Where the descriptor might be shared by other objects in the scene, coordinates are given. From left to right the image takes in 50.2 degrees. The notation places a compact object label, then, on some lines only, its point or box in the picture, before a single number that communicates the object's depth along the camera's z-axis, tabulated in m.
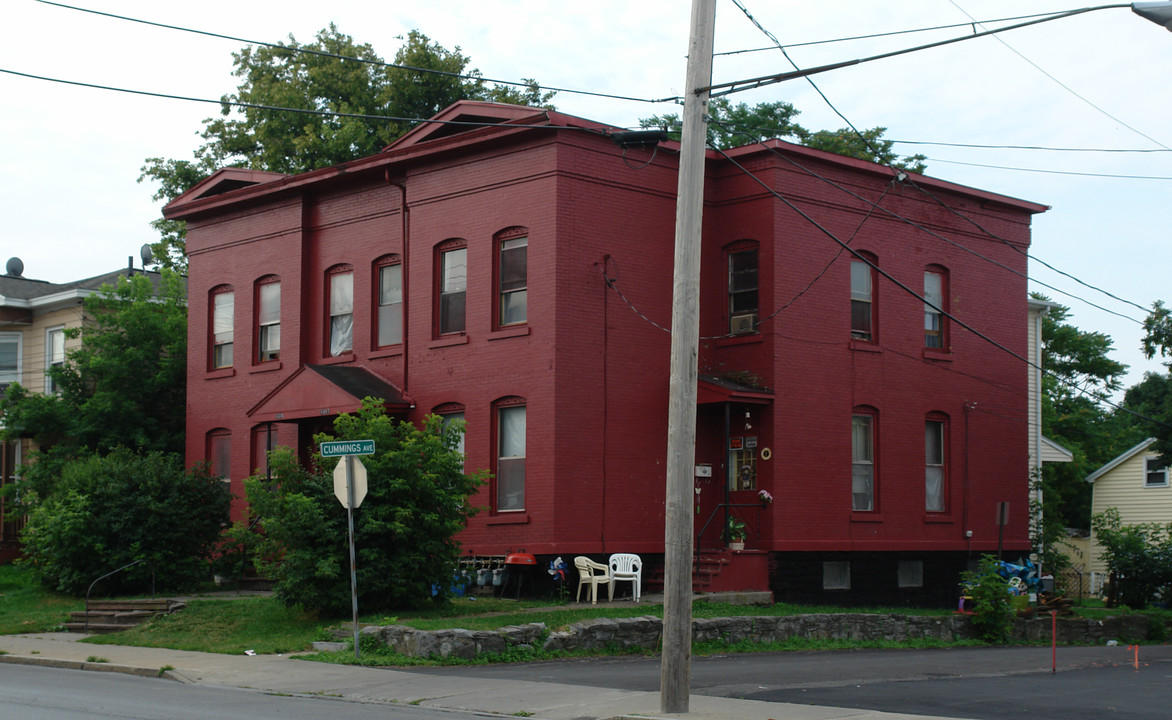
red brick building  22.92
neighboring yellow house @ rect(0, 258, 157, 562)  36.38
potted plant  23.23
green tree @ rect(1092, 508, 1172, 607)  30.19
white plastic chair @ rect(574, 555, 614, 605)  21.77
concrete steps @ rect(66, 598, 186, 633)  21.70
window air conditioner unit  24.41
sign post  16.98
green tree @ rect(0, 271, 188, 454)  30.70
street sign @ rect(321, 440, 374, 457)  17.09
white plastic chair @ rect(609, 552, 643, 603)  22.15
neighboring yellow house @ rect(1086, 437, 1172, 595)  46.91
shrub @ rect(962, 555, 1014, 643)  22.39
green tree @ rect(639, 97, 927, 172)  40.09
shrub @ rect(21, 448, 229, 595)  24.16
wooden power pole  12.44
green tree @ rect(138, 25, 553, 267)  37.25
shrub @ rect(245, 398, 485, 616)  19.30
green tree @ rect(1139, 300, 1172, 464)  27.70
